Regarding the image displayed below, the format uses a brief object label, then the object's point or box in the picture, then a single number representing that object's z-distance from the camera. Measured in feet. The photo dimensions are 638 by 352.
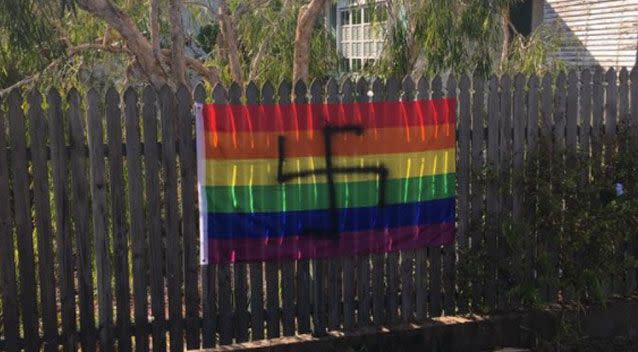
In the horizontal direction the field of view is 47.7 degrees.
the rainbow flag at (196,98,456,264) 14.75
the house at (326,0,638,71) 31.92
